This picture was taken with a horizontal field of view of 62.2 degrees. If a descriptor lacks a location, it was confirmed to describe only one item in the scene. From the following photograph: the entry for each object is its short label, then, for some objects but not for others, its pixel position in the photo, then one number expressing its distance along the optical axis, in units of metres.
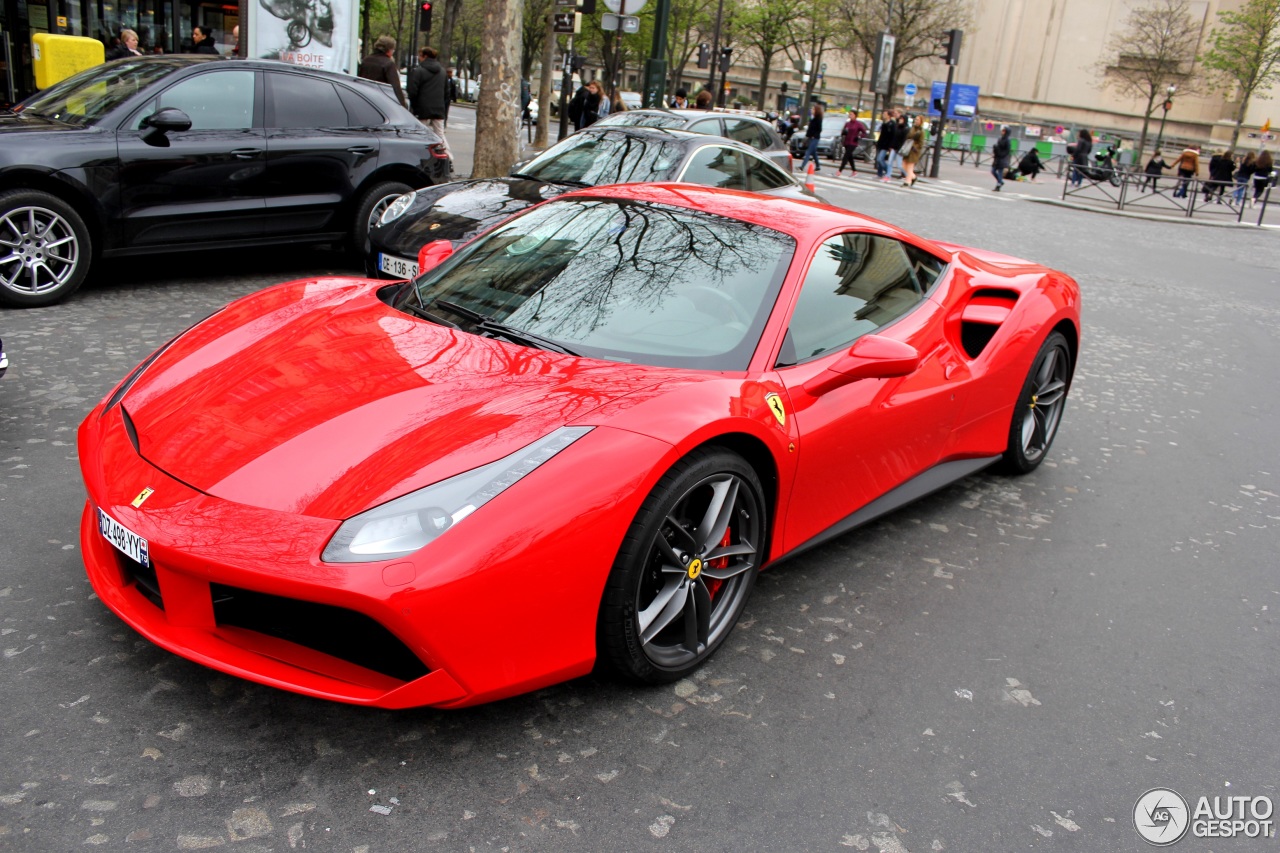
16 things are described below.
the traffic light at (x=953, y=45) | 26.33
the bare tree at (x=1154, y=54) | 56.50
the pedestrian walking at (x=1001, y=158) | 28.27
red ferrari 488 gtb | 2.41
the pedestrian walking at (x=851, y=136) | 27.34
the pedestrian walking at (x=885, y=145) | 26.67
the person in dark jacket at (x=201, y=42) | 17.28
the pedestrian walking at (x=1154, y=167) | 29.29
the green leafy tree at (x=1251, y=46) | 46.81
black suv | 6.54
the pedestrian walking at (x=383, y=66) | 13.71
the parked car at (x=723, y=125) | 10.65
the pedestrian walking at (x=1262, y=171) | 27.96
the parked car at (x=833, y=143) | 31.23
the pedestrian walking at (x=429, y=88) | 15.06
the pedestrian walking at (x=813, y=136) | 27.98
